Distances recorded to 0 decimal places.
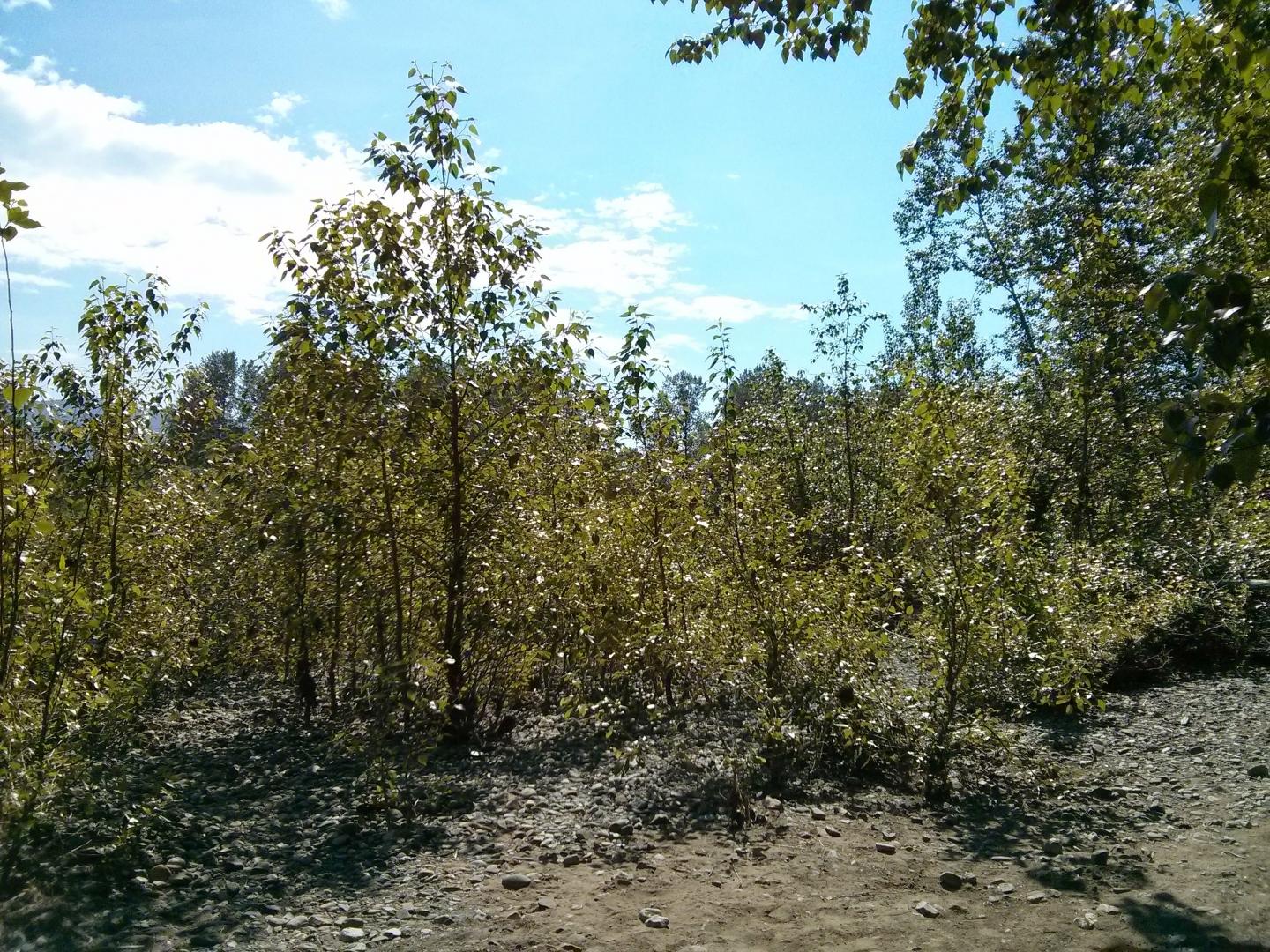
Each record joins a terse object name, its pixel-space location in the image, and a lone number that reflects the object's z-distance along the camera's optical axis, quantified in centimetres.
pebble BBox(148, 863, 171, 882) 434
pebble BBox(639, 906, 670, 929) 402
